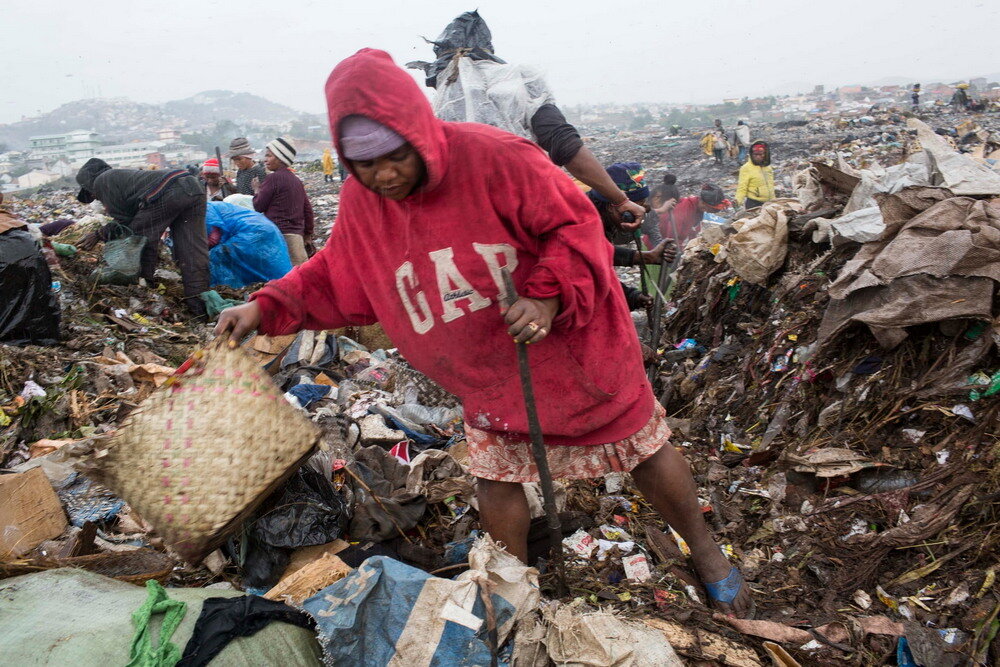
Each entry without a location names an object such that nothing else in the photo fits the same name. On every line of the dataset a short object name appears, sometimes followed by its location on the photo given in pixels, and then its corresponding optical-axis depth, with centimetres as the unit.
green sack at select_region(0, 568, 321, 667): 151
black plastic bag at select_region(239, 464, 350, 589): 232
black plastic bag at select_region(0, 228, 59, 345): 390
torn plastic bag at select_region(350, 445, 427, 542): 254
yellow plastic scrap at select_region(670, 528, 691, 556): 247
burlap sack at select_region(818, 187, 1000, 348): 253
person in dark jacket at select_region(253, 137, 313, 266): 609
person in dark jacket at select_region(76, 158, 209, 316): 516
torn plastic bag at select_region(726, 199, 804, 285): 405
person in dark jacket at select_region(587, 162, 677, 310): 395
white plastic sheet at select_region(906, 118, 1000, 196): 293
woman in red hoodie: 155
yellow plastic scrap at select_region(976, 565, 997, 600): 195
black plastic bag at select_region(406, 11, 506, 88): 345
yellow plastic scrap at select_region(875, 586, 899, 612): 207
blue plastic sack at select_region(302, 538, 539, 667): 166
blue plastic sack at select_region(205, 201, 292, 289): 582
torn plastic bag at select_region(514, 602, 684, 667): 164
